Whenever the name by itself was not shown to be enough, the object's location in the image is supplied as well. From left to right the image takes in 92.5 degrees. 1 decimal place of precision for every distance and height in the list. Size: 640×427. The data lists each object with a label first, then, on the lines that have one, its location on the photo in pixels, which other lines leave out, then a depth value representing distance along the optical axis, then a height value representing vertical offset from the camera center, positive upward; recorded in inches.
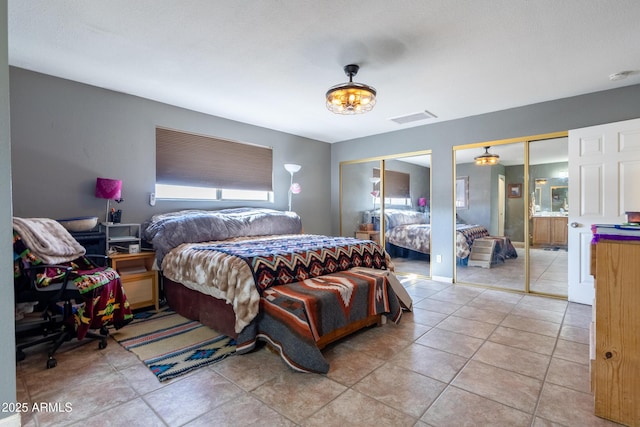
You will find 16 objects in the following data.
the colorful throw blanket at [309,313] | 81.7 -31.4
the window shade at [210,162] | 155.8 +27.1
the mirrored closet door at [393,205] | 196.6 +3.4
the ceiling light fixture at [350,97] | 102.0 +38.6
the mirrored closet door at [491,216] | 161.8 -3.3
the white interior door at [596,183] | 123.7 +11.2
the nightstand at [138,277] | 122.9 -27.6
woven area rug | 85.0 -43.1
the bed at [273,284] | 87.7 -24.8
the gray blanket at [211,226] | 132.0 -7.9
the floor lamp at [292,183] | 194.7 +18.7
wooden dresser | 60.1 -24.6
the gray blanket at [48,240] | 86.4 -9.2
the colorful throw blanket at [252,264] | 93.0 -19.6
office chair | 84.0 -25.2
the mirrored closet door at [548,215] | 147.4 -2.6
